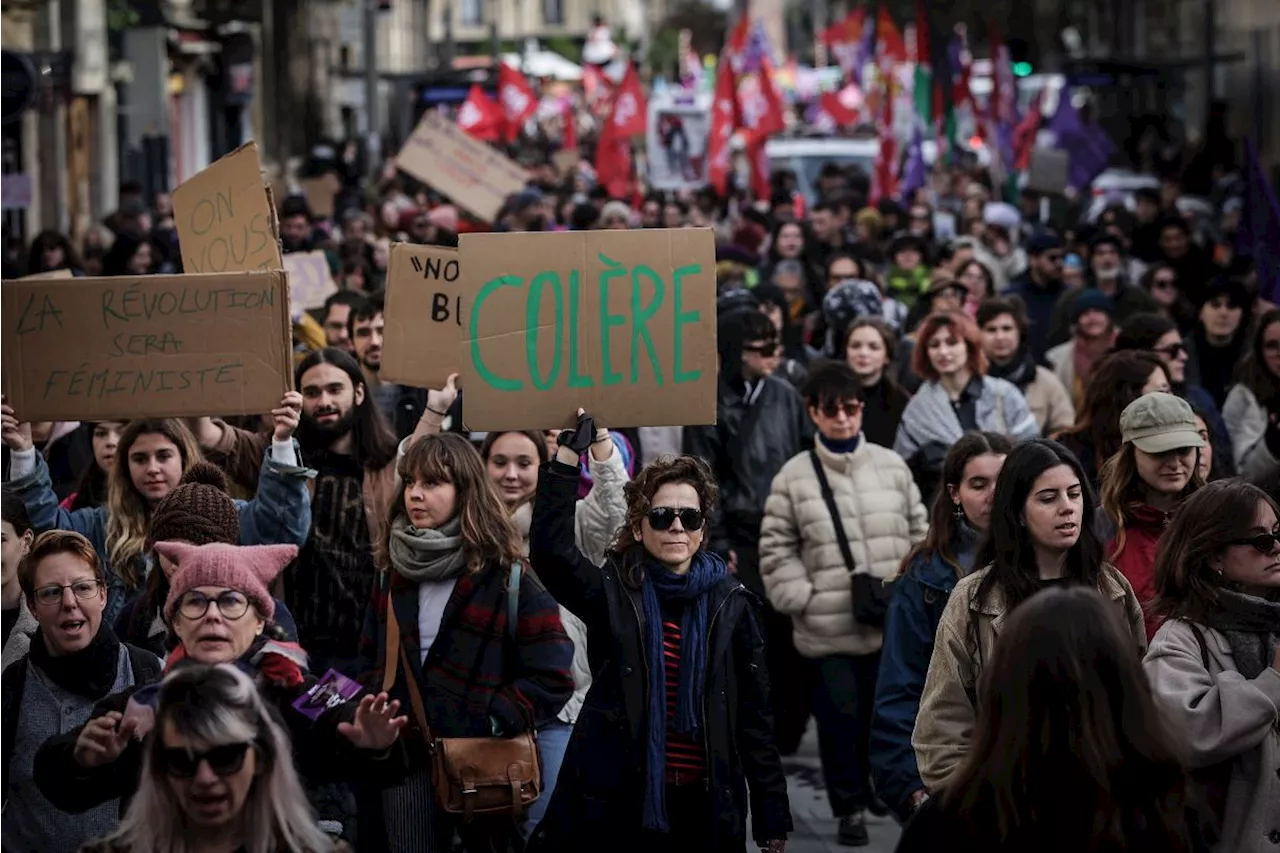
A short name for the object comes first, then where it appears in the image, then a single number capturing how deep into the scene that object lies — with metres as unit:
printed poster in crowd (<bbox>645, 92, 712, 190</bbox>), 27.94
